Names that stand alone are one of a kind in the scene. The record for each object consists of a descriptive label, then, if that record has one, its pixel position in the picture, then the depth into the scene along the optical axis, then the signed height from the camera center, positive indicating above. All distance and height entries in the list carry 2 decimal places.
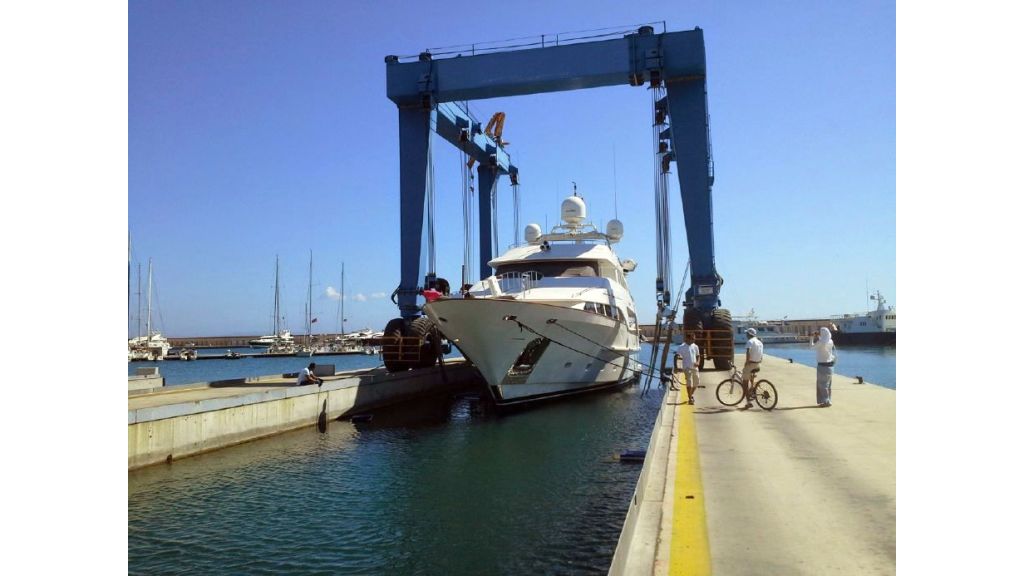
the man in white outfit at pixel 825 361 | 12.16 -1.46
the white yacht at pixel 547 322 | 18.94 -1.14
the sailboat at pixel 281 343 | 88.64 -8.70
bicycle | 12.41 -2.29
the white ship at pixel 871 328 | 76.31 -5.29
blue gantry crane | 24.48 +8.17
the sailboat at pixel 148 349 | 74.56 -7.72
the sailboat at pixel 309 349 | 89.81 -9.39
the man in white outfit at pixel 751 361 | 12.28 -1.47
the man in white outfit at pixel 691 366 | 14.19 -1.81
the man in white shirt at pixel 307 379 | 20.33 -3.05
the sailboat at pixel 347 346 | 95.81 -9.70
